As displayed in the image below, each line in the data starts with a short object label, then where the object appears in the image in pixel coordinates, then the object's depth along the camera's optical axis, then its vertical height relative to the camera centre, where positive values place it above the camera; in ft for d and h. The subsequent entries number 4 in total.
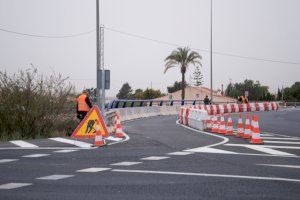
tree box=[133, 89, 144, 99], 467.93 +9.73
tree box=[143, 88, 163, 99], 439.63 +10.59
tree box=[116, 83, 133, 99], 540.11 +15.23
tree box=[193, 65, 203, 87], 451.20 +24.44
